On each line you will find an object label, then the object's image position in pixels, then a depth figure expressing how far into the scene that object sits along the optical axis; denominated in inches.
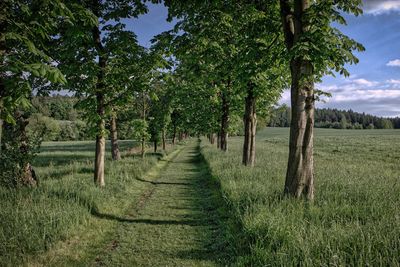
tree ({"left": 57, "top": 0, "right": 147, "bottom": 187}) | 427.2
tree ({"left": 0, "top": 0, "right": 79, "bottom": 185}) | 176.6
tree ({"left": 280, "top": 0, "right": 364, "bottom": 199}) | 277.7
